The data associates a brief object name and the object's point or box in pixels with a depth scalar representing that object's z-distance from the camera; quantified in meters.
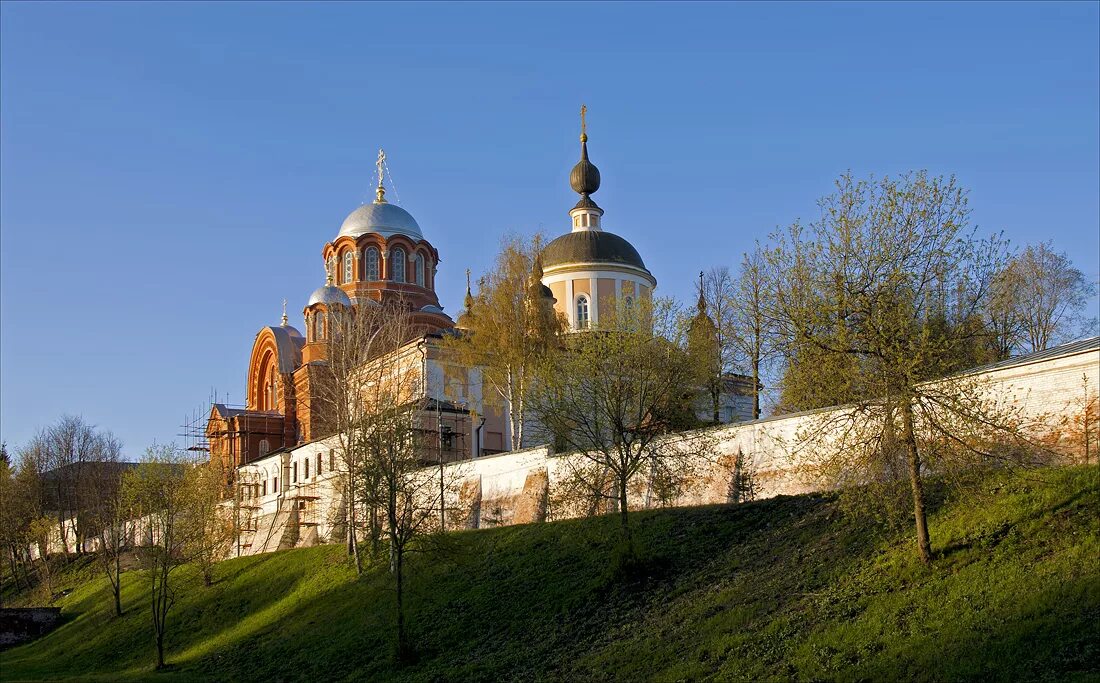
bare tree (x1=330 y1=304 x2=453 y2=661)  21.64
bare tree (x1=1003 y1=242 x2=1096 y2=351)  34.31
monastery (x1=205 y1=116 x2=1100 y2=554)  22.27
